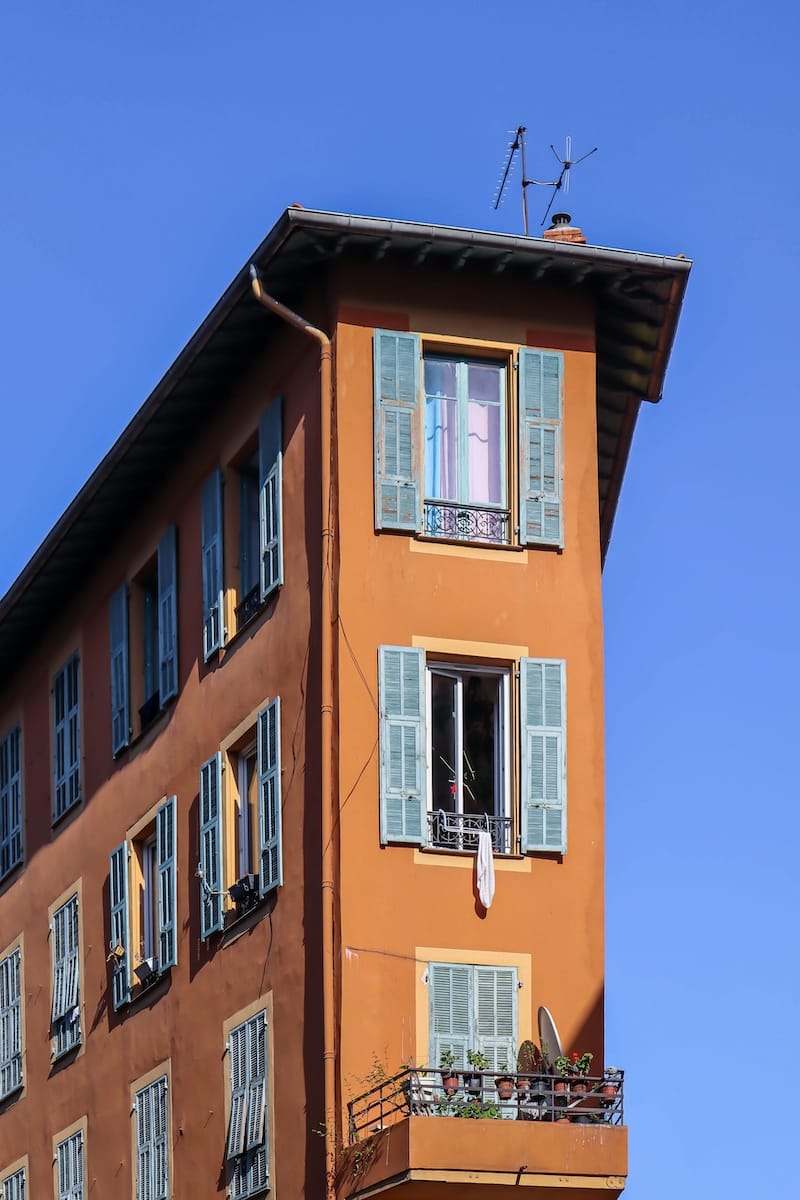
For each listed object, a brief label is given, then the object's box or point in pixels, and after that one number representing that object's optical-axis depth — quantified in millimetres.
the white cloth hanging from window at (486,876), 24531
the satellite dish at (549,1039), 23328
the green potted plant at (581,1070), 23203
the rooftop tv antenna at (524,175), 28906
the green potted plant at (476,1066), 23078
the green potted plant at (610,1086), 22969
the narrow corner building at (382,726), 24000
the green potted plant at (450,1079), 22703
